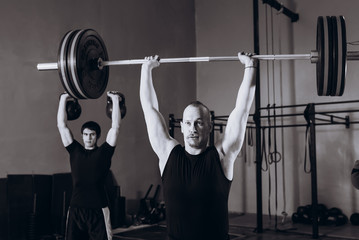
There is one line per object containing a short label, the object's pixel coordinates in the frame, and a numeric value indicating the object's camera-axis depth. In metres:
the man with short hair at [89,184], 2.87
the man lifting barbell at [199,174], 1.75
